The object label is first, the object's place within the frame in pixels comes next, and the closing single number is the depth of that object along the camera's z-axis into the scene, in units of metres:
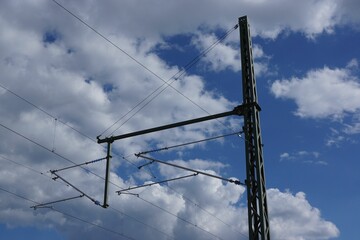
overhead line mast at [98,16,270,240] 19.20
